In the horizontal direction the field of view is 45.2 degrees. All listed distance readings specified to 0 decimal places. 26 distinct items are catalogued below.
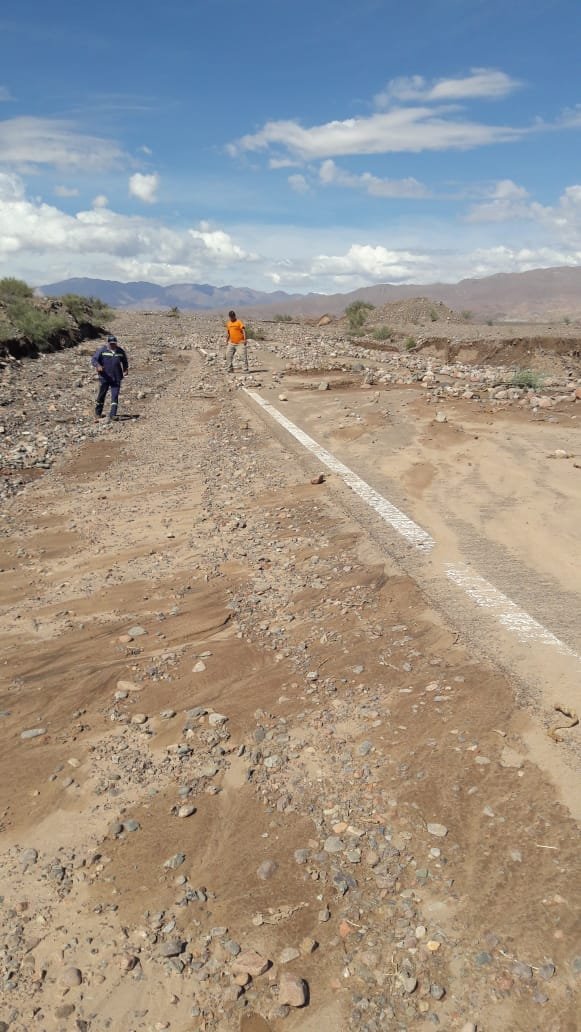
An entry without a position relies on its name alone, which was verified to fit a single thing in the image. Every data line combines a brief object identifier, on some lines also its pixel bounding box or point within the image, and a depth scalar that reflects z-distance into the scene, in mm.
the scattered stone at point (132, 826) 2803
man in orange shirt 18328
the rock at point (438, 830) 2583
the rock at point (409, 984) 2041
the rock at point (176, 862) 2604
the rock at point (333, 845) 2586
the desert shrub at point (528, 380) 13995
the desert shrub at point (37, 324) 24812
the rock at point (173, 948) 2244
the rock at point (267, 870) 2521
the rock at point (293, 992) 2057
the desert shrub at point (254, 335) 33175
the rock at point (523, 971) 2027
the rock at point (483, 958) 2082
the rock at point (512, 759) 2881
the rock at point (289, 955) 2195
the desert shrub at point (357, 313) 45625
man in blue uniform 12695
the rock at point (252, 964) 2162
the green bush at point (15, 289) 36225
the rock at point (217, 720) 3434
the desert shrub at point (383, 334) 36438
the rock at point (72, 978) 2191
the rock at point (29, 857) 2686
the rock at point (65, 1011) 2094
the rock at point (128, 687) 3828
